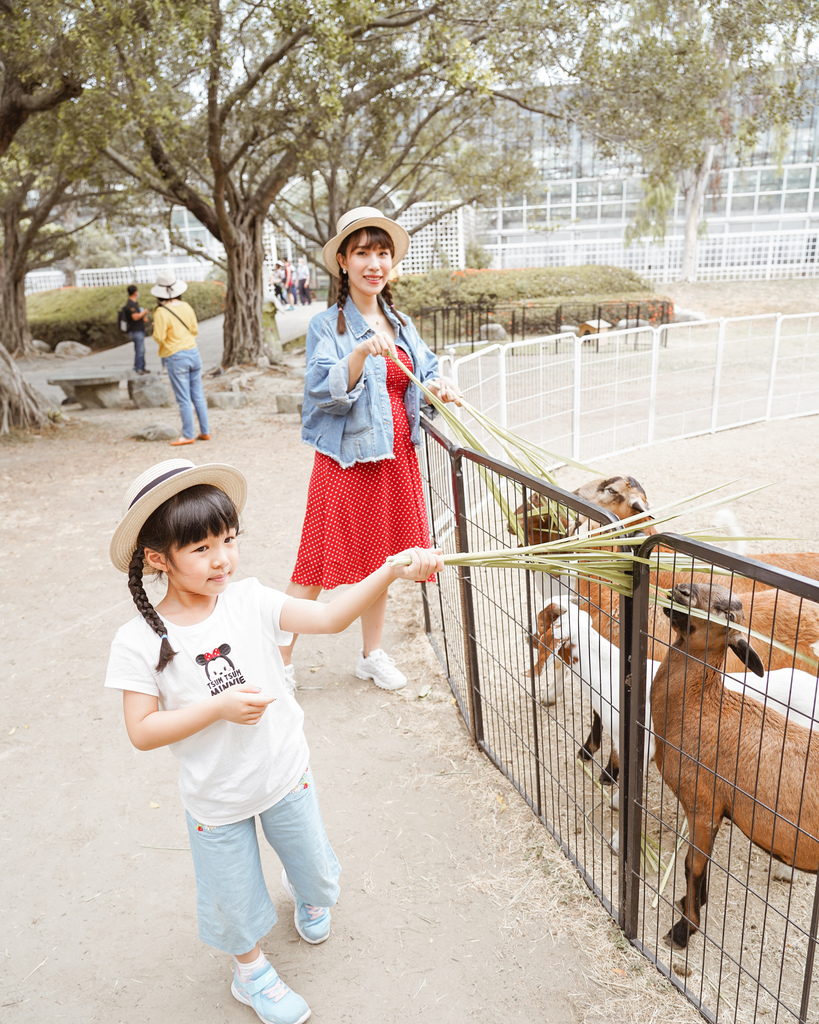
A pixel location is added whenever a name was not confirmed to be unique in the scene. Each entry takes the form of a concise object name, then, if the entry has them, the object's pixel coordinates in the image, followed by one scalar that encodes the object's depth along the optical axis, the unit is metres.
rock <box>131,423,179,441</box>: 9.38
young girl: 1.71
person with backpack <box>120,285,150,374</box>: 14.74
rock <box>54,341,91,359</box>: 20.50
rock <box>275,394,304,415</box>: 10.59
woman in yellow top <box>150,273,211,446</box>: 8.28
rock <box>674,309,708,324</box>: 17.98
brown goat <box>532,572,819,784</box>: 2.50
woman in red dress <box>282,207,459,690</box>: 2.97
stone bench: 11.54
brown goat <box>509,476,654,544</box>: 3.43
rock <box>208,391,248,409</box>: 11.26
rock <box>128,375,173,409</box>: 11.62
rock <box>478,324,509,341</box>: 15.24
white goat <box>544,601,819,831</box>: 2.27
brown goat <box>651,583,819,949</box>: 1.92
